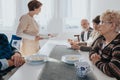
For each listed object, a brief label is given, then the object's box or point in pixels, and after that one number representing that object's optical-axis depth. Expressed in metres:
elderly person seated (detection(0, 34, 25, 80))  1.62
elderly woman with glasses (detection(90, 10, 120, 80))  1.36
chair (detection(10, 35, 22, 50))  2.99
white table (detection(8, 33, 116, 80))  1.29
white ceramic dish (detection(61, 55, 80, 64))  1.58
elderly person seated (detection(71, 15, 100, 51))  2.18
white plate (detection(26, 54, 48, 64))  1.60
